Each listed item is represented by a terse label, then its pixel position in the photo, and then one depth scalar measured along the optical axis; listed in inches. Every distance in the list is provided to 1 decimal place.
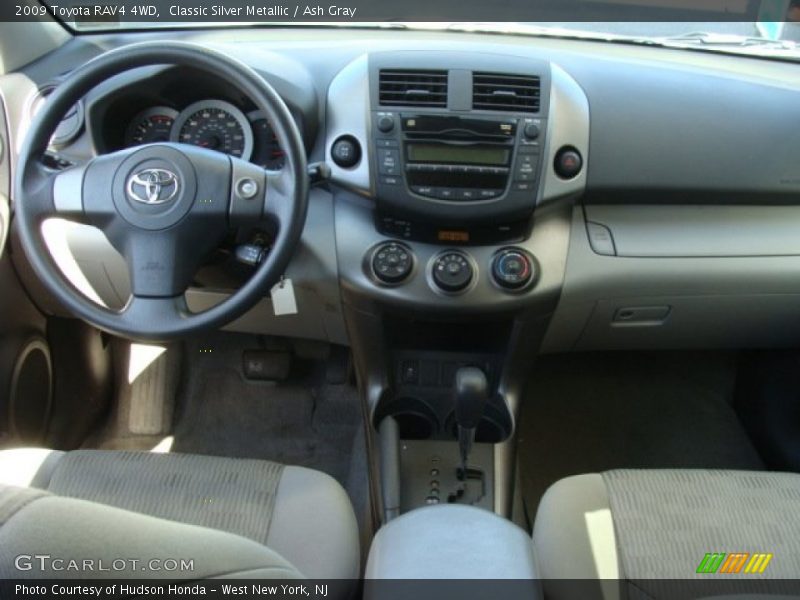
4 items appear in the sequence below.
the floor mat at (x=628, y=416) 83.4
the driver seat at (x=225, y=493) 48.2
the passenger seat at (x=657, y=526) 47.1
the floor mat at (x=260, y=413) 84.0
